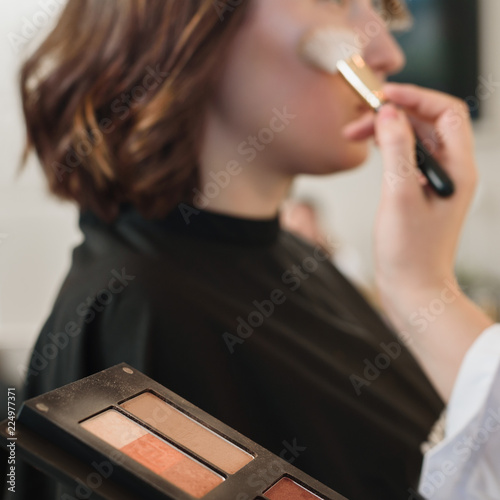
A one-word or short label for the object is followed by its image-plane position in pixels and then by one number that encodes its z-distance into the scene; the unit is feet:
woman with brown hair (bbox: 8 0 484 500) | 1.64
